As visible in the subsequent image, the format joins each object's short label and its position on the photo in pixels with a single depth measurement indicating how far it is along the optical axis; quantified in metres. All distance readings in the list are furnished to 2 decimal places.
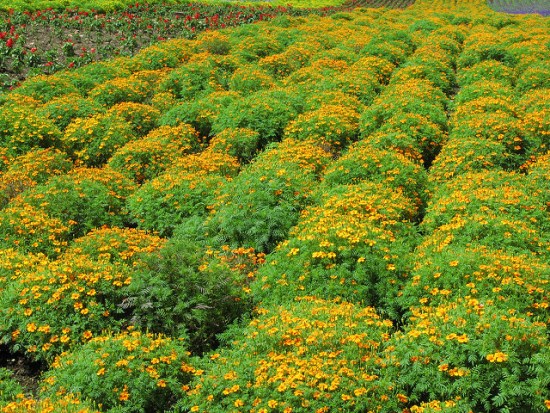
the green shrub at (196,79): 16.44
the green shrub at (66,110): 14.18
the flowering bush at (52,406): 5.79
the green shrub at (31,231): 9.27
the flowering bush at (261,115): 13.31
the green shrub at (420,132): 12.01
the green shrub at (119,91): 15.80
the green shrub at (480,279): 6.85
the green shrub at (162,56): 19.14
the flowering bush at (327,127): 12.62
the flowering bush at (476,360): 5.61
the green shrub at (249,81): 16.31
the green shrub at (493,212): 8.03
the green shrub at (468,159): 10.49
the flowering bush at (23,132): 12.70
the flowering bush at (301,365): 5.78
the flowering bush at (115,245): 8.78
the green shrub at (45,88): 15.62
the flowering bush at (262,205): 9.19
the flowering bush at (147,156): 12.18
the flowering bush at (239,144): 12.75
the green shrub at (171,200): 10.30
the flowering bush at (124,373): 6.30
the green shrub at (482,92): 13.99
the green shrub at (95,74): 16.92
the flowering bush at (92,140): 13.12
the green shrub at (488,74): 15.99
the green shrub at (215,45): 20.89
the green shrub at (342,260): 7.70
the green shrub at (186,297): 7.50
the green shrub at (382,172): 10.22
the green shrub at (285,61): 18.22
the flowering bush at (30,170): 10.97
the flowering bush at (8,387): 6.60
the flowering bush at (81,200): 10.09
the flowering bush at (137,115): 14.47
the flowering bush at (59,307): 7.37
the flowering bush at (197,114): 14.29
